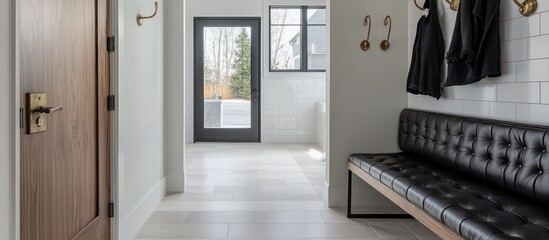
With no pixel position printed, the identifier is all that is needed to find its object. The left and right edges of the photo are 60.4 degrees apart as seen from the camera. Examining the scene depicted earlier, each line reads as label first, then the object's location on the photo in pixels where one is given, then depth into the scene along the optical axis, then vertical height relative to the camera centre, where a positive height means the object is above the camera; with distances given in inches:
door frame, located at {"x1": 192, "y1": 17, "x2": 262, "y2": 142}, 331.9 +7.2
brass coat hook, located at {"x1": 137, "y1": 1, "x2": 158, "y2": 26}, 120.7 +22.8
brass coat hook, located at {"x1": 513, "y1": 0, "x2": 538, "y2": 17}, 87.0 +18.4
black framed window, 331.3 +49.2
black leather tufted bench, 69.7 -15.2
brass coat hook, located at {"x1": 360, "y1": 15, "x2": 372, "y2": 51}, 144.4 +19.6
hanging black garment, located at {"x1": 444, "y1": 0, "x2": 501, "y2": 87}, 95.7 +13.8
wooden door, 63.7 -3.0
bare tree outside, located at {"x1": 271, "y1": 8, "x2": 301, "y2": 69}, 332.5 +53.0
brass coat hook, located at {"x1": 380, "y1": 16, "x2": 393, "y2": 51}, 144.9 +19.9
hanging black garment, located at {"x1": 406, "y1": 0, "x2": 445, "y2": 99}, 124.3 +14.0
